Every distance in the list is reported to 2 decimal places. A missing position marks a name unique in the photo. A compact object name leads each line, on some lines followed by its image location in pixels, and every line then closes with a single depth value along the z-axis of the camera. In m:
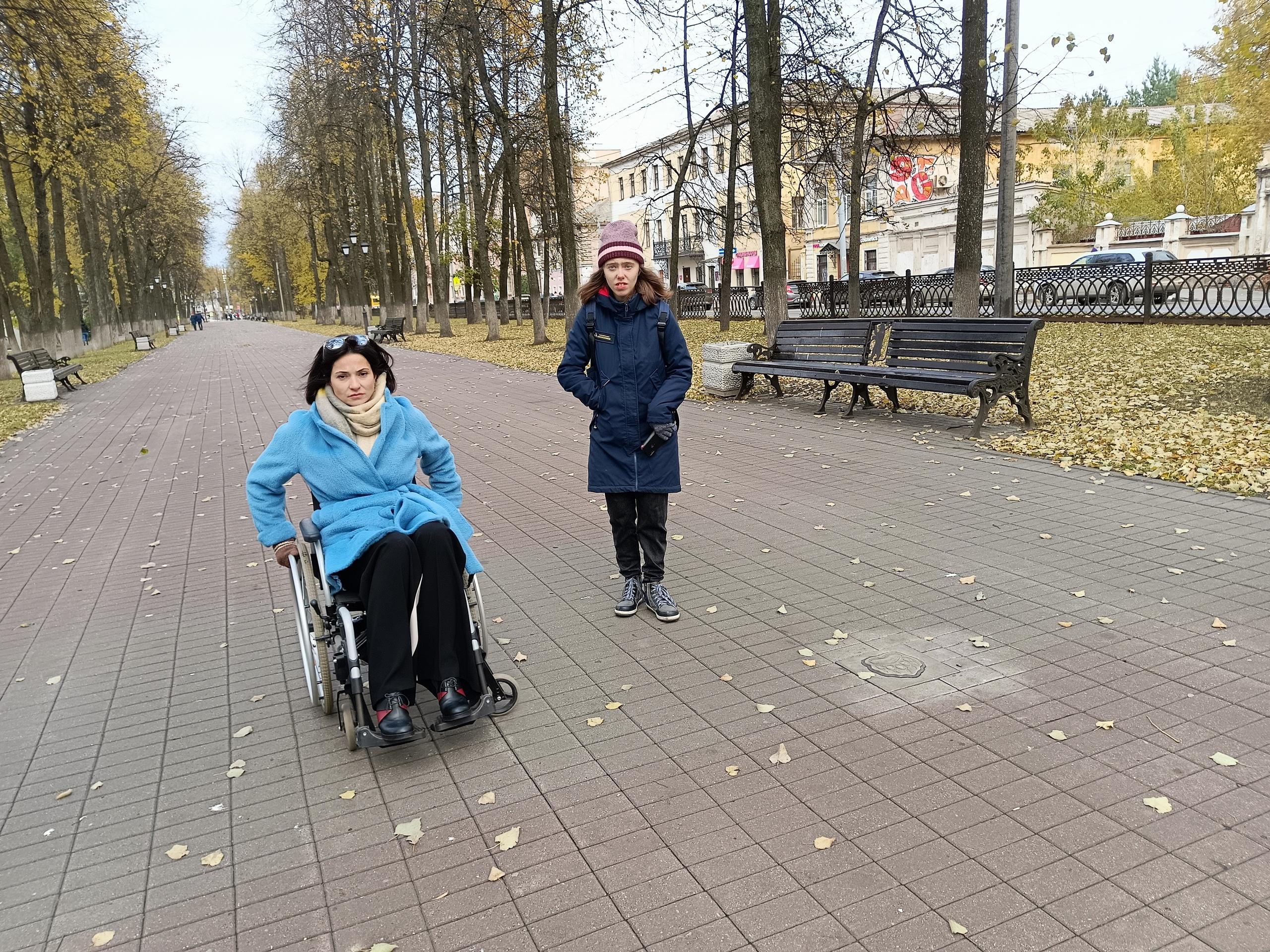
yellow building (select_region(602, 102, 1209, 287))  21.08
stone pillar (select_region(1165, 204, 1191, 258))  36.06
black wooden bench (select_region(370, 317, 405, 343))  32.41
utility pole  14.27
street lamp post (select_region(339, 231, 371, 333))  39.62
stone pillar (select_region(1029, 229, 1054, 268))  40.81
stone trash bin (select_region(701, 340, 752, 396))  12.55
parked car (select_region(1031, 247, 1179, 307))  21.50
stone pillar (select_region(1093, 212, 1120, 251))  38.22
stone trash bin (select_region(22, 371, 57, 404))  16.95
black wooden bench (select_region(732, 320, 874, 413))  10.76
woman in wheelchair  3.31
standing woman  4.50
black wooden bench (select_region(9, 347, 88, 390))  17.30
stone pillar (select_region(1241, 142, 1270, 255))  29.89
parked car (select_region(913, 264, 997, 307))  25.41
